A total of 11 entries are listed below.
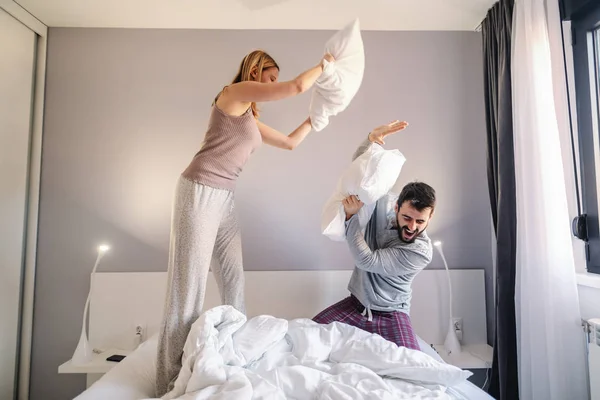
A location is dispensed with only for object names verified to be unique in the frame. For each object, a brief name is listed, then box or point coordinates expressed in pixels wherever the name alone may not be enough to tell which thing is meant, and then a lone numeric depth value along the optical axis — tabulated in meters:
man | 1.79
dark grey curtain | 1.92
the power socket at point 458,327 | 2.32
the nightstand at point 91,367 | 2.00
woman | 1.43
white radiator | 1.49
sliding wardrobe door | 2.21
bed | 1.18
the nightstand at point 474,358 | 2.06
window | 1.74
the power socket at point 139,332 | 2.23
